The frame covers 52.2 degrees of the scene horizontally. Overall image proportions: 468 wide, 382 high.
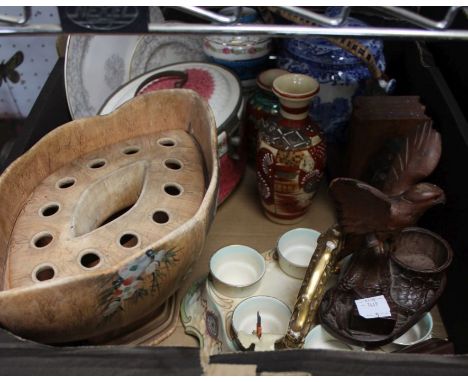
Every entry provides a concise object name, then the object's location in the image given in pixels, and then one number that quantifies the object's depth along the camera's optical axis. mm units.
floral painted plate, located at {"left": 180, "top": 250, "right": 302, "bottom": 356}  693
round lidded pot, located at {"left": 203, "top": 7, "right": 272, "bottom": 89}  938
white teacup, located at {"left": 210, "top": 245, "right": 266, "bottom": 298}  753
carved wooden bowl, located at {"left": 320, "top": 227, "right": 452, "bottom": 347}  638
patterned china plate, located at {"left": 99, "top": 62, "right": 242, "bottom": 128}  823
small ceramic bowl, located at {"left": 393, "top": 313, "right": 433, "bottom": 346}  678
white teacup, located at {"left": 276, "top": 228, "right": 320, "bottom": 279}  765
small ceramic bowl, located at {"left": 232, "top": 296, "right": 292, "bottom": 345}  688
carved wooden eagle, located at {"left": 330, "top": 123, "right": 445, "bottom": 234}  546
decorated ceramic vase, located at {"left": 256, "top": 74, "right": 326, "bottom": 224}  771
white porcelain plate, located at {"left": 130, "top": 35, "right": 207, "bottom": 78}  979
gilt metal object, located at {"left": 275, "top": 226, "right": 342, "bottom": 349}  608
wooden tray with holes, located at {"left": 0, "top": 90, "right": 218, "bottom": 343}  468
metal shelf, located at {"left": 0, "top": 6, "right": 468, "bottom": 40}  408
